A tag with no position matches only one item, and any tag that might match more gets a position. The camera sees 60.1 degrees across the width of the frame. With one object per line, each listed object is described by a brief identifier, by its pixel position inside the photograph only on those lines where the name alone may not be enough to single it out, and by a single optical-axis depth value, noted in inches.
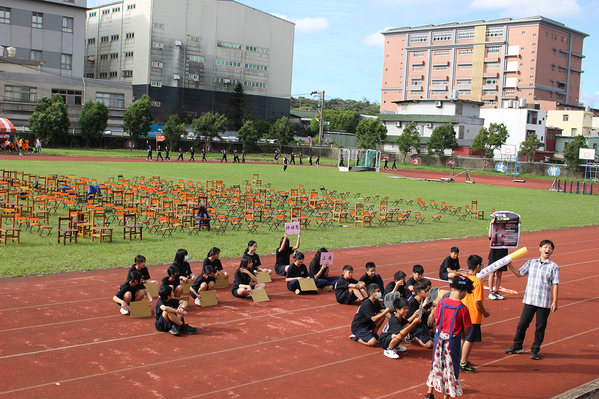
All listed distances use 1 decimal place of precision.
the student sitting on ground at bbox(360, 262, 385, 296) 442.0
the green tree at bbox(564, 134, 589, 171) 2390.5
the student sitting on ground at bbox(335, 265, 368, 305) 454.3
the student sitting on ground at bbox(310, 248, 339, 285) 511.5
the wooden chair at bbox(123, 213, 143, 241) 686.6
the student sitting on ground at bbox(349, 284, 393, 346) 363.9
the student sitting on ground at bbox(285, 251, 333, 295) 507.8
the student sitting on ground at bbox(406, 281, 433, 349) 369.1
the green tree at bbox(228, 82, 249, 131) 3732.8
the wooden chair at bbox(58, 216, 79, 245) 632.0
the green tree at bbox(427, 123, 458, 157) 2829.7
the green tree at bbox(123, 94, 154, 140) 2699.3
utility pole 2798.7
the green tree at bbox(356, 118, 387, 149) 3078.2
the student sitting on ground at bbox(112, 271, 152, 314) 405.1
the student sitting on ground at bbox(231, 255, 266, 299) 462.9
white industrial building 3405.5
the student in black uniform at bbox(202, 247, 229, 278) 477.4
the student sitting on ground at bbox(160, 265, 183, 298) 427.5
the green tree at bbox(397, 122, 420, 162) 2945.4
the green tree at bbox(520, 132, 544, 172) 2844.5
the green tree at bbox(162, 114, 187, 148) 2755.9
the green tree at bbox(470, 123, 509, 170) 2832.2
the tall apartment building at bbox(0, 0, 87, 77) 2785.4
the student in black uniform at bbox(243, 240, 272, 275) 524.4
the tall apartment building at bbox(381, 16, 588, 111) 3939.5
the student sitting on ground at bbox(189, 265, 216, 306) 446.3
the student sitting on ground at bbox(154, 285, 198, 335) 366.6
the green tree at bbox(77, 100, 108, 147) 2449.1
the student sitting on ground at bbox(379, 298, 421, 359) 345.4
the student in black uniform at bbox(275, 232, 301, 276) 563.8
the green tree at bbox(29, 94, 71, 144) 2267.5
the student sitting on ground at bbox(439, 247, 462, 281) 497.4
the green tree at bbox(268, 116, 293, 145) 3189.0
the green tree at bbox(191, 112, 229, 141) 2918.3
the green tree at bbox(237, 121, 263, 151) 2997.0
